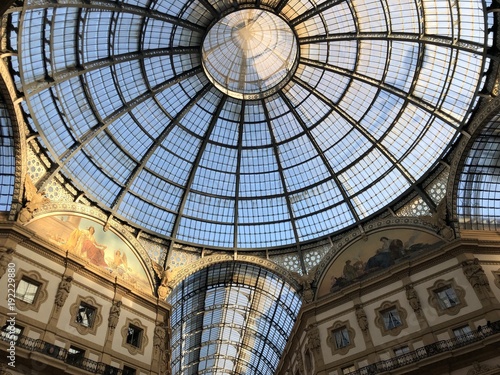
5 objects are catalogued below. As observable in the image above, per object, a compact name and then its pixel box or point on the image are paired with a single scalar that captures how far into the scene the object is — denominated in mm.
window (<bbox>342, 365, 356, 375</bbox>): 28456
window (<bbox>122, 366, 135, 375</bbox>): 27950
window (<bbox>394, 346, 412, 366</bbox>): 25950
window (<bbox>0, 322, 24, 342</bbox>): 22170
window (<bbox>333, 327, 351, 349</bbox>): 30031
